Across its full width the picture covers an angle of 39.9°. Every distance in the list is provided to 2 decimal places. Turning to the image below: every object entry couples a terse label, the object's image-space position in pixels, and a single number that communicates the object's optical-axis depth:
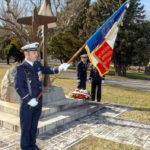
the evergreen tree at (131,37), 23.75
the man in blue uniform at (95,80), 8.62
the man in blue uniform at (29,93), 3.83
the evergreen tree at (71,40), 29.91
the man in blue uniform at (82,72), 8.85
